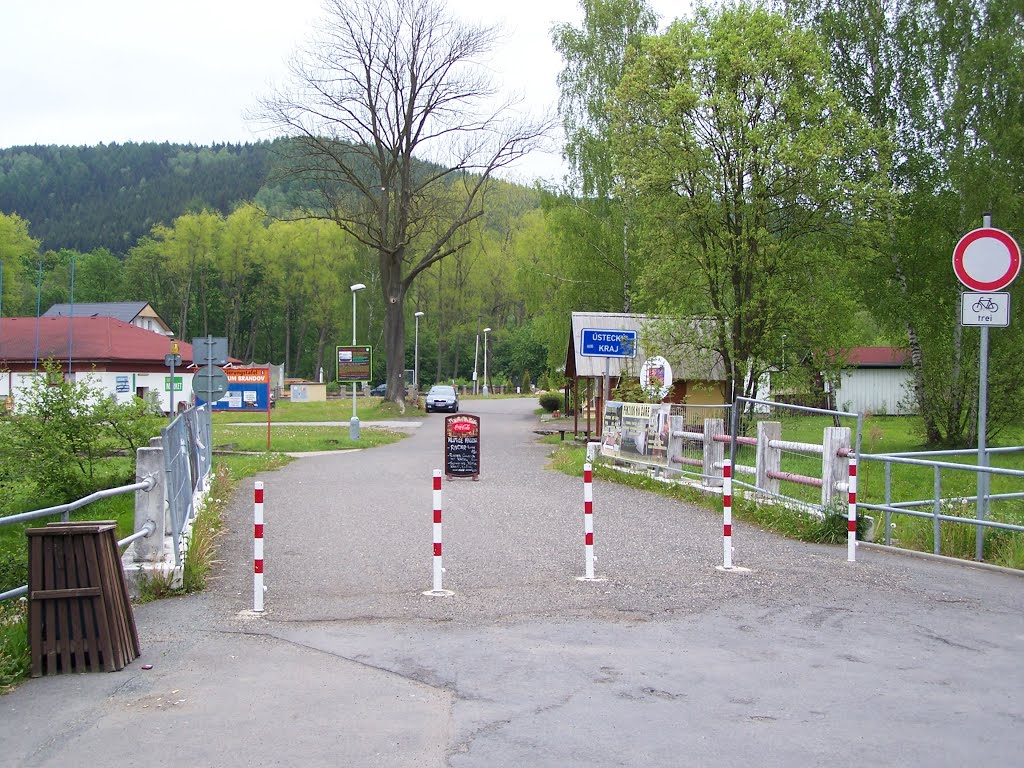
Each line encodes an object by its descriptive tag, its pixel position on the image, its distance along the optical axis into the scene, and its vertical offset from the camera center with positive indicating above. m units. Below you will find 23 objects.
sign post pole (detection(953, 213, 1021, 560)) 10.59 +1.08
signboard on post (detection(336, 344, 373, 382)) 41.41 +0.07
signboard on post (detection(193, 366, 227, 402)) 23.59 -0.48
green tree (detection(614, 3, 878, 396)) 24.45 +4.57
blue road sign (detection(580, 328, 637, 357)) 21.91 +0.59
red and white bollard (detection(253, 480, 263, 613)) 8.06 -1.63
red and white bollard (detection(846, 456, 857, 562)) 10.50 -1.54
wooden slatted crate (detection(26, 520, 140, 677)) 6.26 -1.49
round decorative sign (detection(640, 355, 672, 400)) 22.81 -0.12
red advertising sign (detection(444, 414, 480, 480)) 20.09 -1.56
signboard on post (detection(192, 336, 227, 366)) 24.39 +0.30
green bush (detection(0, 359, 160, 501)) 14.47 -1.01
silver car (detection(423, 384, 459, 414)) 59.41 -1.97
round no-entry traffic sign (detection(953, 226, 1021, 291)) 10.59 +1.21
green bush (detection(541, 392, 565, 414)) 56.97 -1.86
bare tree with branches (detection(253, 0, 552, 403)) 49.72 +10.17
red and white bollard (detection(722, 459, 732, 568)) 9.75 -1.47
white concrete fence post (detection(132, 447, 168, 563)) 8.45 -1.19
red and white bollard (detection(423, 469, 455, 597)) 8.74 -1.72
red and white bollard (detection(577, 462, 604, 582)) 9.43 -1.59
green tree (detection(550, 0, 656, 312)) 41.53 +8.88
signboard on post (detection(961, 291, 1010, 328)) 10.63 +0.69
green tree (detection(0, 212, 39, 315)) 79.31 +8.33
